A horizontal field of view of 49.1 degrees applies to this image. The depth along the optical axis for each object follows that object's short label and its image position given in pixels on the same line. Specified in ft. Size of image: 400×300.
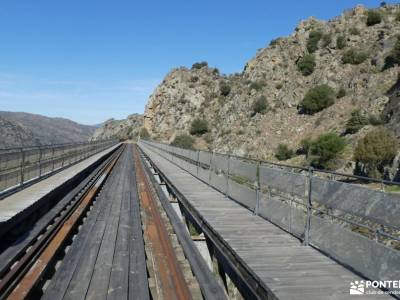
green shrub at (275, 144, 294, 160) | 166.07
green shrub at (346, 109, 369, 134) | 149.69
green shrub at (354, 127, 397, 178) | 117.50
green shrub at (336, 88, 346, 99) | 189.16
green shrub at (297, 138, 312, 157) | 158.92
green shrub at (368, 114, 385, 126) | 146.10
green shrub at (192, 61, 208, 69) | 402.83
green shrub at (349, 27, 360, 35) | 228.22
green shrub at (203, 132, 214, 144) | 261.93
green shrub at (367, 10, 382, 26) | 226.99
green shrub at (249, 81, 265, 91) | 232.86
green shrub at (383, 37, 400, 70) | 176.35
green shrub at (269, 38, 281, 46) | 263.98
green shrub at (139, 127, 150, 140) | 367.41
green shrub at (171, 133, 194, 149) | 264.15
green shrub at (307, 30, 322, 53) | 236.22
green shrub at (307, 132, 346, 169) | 138.62
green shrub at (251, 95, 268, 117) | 214.69
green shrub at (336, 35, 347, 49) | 220.64
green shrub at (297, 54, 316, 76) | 220.84
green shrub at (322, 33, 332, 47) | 233.17
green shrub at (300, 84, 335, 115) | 184.34
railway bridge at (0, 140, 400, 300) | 18.75
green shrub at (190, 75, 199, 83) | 354.74
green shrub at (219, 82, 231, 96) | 313.53
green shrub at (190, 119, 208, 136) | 286.46
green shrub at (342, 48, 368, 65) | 198.18
